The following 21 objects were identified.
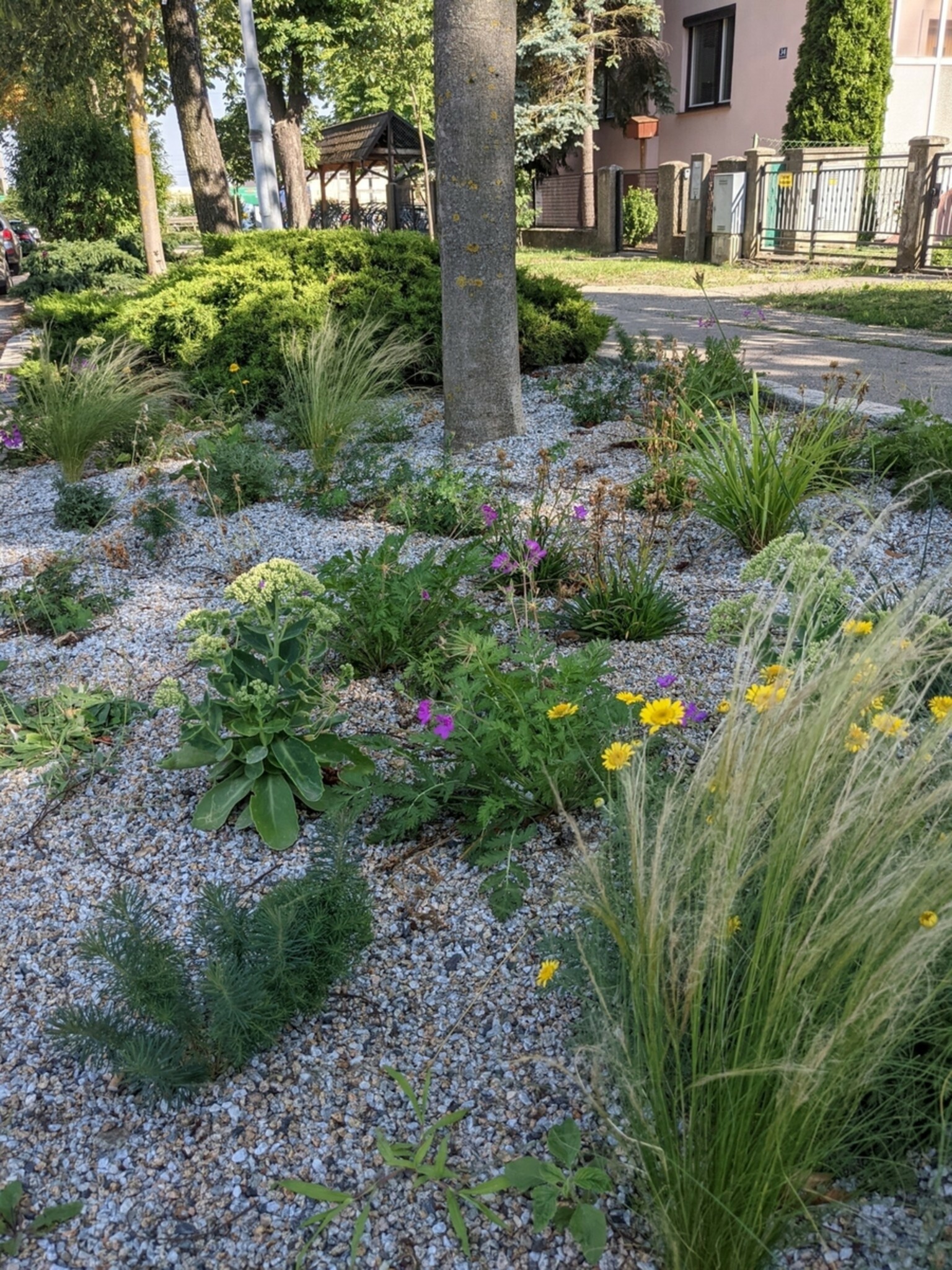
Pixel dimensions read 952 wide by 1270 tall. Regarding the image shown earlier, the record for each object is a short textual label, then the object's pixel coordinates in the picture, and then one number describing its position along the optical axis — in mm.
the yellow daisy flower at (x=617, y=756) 1746
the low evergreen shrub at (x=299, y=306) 6602
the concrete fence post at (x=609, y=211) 19672
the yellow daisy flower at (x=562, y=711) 2141
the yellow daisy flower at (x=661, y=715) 1823
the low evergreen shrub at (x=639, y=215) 19906
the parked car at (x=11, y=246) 22062
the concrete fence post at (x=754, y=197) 16094
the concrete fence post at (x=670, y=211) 17781
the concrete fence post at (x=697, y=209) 16875
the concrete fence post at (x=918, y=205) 13562
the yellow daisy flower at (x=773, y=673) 1751
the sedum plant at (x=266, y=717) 2398
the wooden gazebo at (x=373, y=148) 22094
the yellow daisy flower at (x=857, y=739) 1430
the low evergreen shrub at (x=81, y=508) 4664
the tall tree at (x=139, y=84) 12148
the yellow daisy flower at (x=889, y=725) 1386
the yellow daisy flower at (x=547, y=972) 1648
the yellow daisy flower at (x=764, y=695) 1446
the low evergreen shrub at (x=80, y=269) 14297
